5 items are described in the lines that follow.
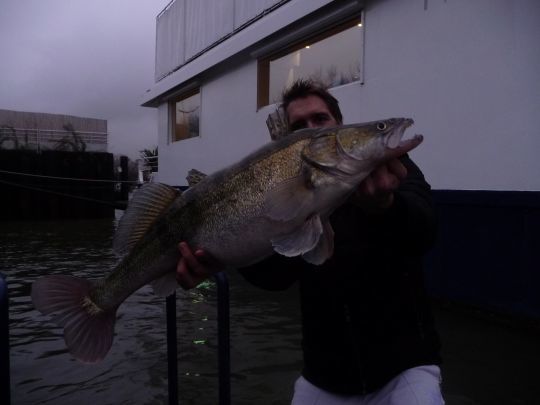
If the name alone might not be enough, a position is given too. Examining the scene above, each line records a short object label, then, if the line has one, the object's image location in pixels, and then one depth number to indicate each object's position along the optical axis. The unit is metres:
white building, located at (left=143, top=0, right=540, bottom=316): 5.02
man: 2.05
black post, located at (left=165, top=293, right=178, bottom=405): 2.90
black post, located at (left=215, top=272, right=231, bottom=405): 2.60
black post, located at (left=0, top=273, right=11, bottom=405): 2.18
